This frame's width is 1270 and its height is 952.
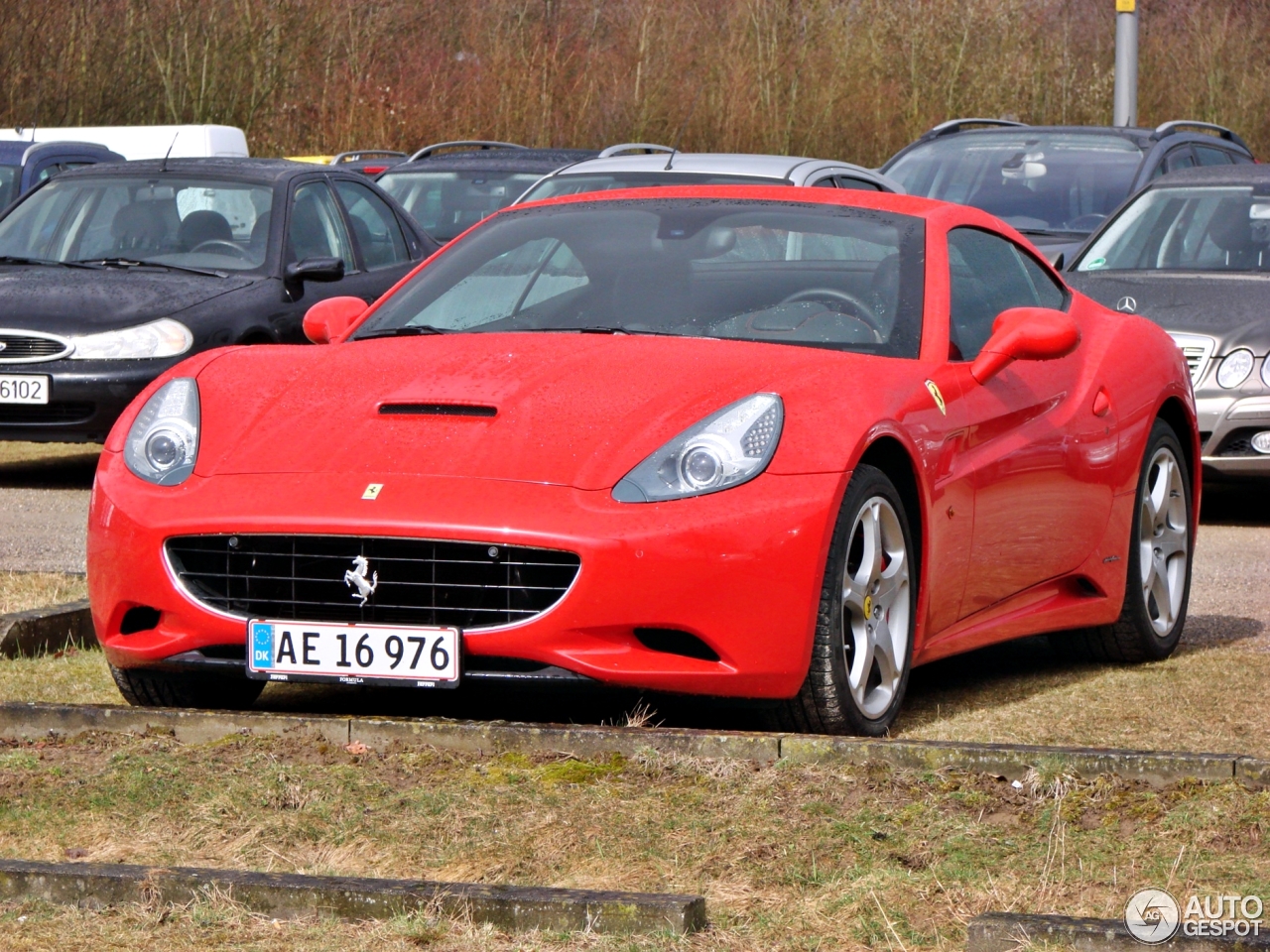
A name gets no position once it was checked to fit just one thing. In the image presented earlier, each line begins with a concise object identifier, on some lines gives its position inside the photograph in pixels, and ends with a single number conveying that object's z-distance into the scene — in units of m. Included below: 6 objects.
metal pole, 43.16
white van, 39.56
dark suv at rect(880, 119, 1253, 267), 27.62
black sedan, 21.19
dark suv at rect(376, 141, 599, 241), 31.44
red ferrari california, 9.59
